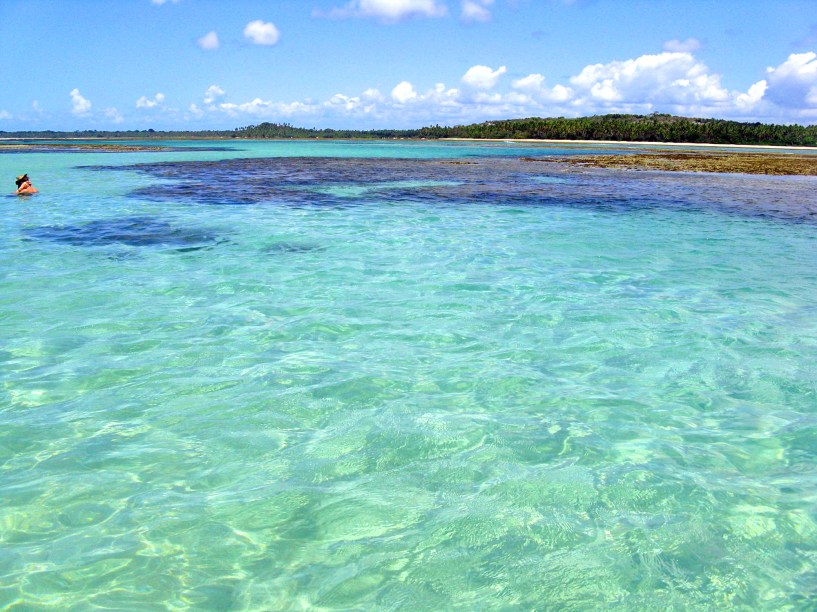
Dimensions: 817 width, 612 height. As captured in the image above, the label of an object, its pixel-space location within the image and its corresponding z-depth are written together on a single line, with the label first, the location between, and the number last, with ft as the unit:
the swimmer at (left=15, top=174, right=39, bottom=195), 80.51
